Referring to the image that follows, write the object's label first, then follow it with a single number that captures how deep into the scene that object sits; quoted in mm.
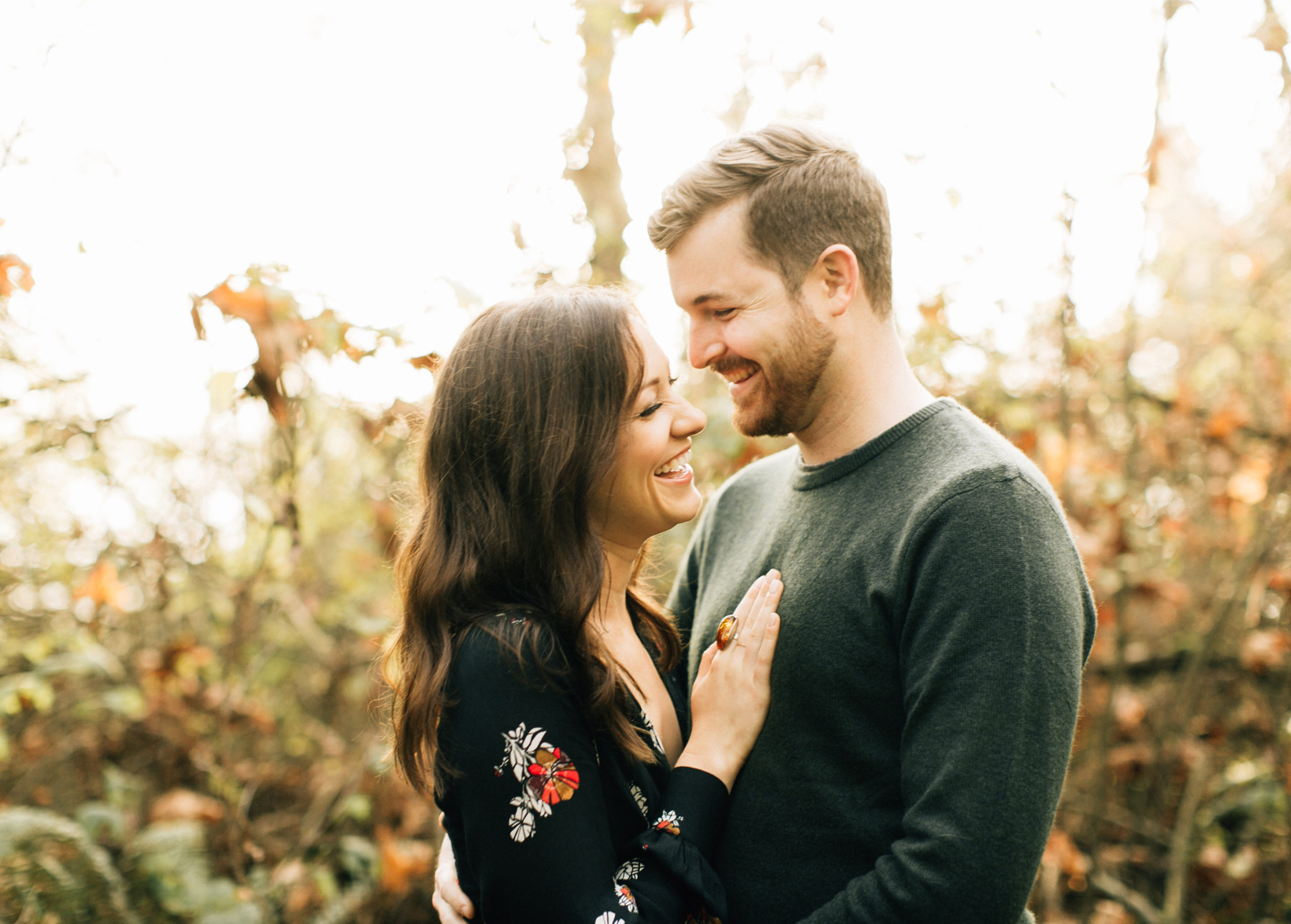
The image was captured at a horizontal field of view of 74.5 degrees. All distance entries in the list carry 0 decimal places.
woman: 1448
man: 1366
